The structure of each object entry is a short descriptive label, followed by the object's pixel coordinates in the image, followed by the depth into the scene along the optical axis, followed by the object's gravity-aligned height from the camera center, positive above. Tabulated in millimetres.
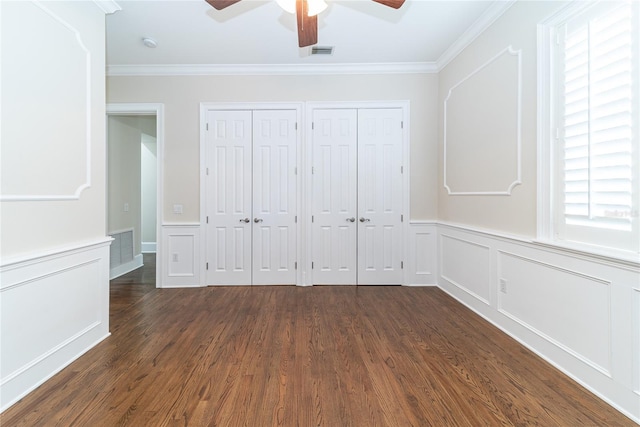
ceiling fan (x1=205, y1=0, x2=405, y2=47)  1882 +1347
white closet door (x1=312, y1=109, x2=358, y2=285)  3859 +193
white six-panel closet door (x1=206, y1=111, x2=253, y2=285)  3855 +163
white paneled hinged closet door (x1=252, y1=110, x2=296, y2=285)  3855 +178
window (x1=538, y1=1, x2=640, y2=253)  1606 +553
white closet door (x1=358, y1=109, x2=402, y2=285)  3867 +195
